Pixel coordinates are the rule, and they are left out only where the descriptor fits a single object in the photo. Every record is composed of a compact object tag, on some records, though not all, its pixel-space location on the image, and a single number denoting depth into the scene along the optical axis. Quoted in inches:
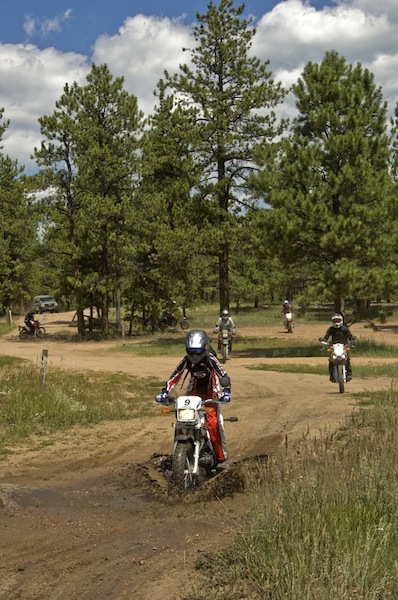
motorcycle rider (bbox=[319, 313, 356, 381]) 610.9
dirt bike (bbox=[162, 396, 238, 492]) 276.5
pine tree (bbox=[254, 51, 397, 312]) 944.3
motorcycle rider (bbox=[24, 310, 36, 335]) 1453.0
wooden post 543.1
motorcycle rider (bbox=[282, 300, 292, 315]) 1498.5
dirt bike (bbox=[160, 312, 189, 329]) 1625.2
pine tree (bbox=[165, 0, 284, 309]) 1195.3
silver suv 2834.6
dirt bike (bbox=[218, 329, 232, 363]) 910.4
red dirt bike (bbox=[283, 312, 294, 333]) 1491.3
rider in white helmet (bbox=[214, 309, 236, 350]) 907.4
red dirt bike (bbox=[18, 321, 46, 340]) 1455.5
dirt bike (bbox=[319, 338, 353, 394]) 584.1
